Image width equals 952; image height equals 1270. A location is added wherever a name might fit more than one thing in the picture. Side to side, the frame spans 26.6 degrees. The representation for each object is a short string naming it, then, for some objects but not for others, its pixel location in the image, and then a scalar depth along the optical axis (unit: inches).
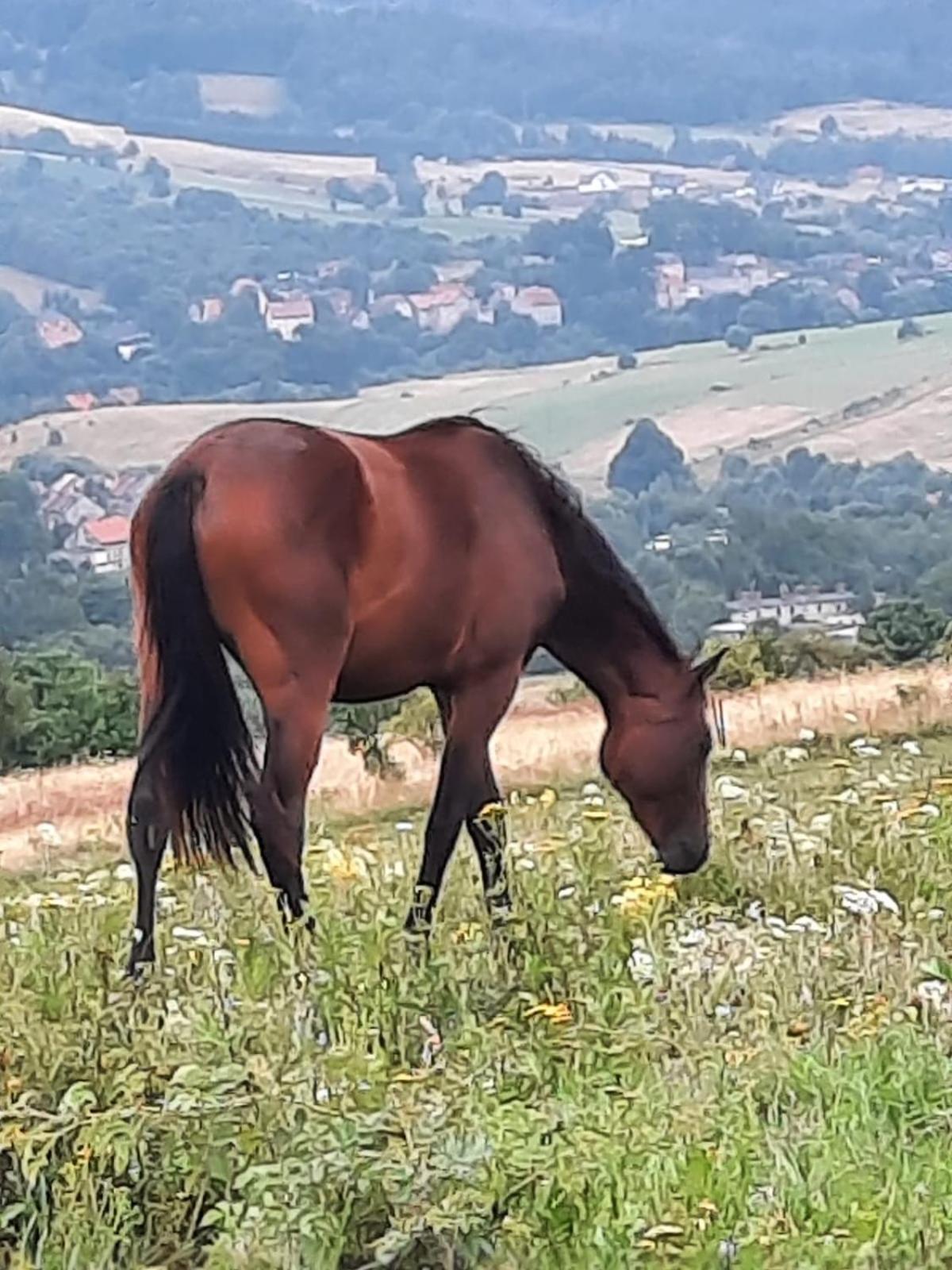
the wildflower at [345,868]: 238.6
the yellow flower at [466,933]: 221.5
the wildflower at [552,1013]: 174.1
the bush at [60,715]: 672.4
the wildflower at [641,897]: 205.8
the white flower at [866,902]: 205.0
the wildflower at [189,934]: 207.5
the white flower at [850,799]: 268.5
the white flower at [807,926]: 205.8
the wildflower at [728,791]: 276.8
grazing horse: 224.1
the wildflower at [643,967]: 190.7
